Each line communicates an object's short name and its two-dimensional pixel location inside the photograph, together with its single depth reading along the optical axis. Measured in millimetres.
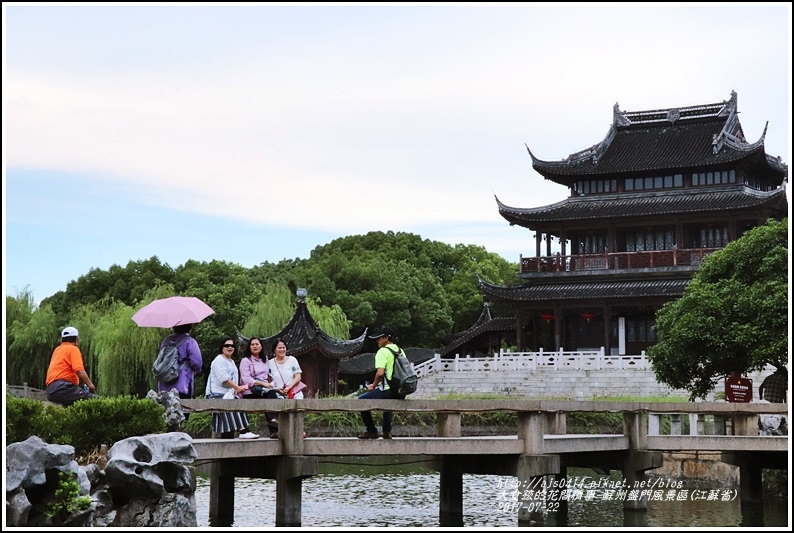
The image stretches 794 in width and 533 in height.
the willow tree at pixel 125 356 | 38250
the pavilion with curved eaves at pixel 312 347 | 38375
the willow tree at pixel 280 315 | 42219
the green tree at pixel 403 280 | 50844
